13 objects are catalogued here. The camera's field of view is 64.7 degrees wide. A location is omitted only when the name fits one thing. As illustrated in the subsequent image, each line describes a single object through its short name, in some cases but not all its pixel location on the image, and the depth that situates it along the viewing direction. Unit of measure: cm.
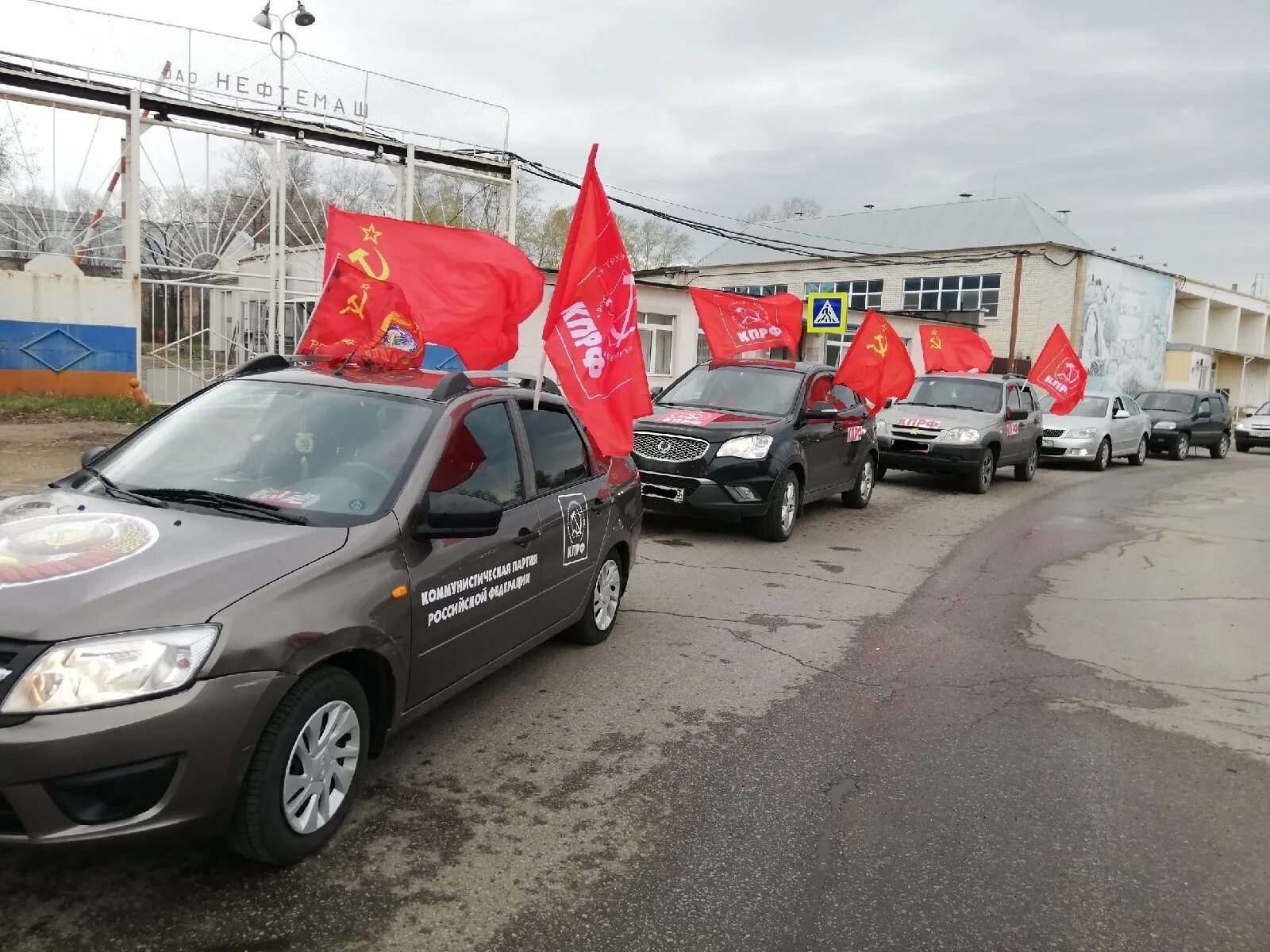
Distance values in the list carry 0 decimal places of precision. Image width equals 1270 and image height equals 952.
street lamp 1877
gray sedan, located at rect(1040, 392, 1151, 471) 1998
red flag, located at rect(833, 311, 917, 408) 1230
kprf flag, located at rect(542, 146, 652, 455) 542
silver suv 1480
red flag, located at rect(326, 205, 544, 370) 785
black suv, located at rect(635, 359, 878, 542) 953
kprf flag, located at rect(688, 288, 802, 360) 1544
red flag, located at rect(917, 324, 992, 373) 1975
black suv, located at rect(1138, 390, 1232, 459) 2486
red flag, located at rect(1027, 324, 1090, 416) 1869
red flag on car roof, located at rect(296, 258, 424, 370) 710
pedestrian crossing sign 1948
